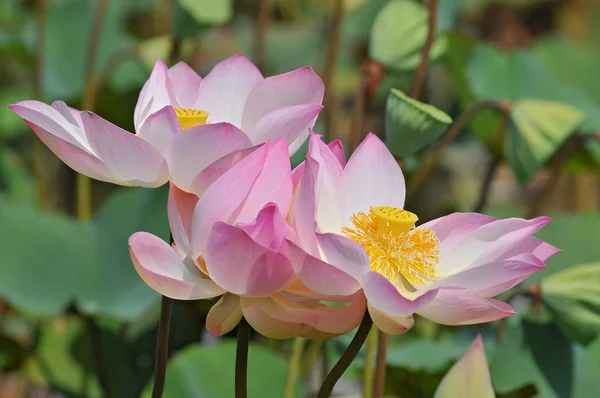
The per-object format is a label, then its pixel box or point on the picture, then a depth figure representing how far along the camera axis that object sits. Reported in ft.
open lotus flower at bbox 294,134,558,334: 7.31
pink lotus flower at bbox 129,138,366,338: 7.32
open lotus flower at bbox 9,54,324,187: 7.51
